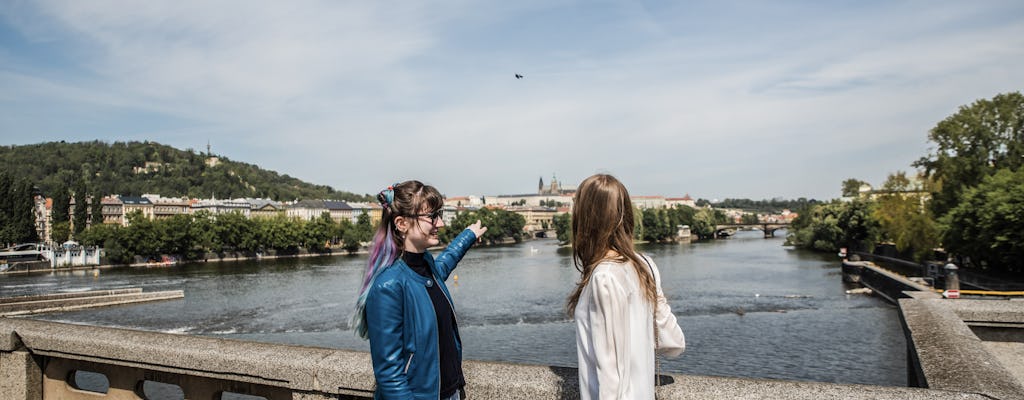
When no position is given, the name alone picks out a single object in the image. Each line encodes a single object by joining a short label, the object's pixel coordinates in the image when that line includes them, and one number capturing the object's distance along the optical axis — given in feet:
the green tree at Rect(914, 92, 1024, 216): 126.41
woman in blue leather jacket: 9.70
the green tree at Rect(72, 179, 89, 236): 318.51
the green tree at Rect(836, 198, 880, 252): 216.78
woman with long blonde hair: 8.59
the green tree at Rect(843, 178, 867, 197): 287.69
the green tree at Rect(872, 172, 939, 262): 145.59
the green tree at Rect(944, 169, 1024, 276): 100.32
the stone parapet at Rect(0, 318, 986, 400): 10.51
